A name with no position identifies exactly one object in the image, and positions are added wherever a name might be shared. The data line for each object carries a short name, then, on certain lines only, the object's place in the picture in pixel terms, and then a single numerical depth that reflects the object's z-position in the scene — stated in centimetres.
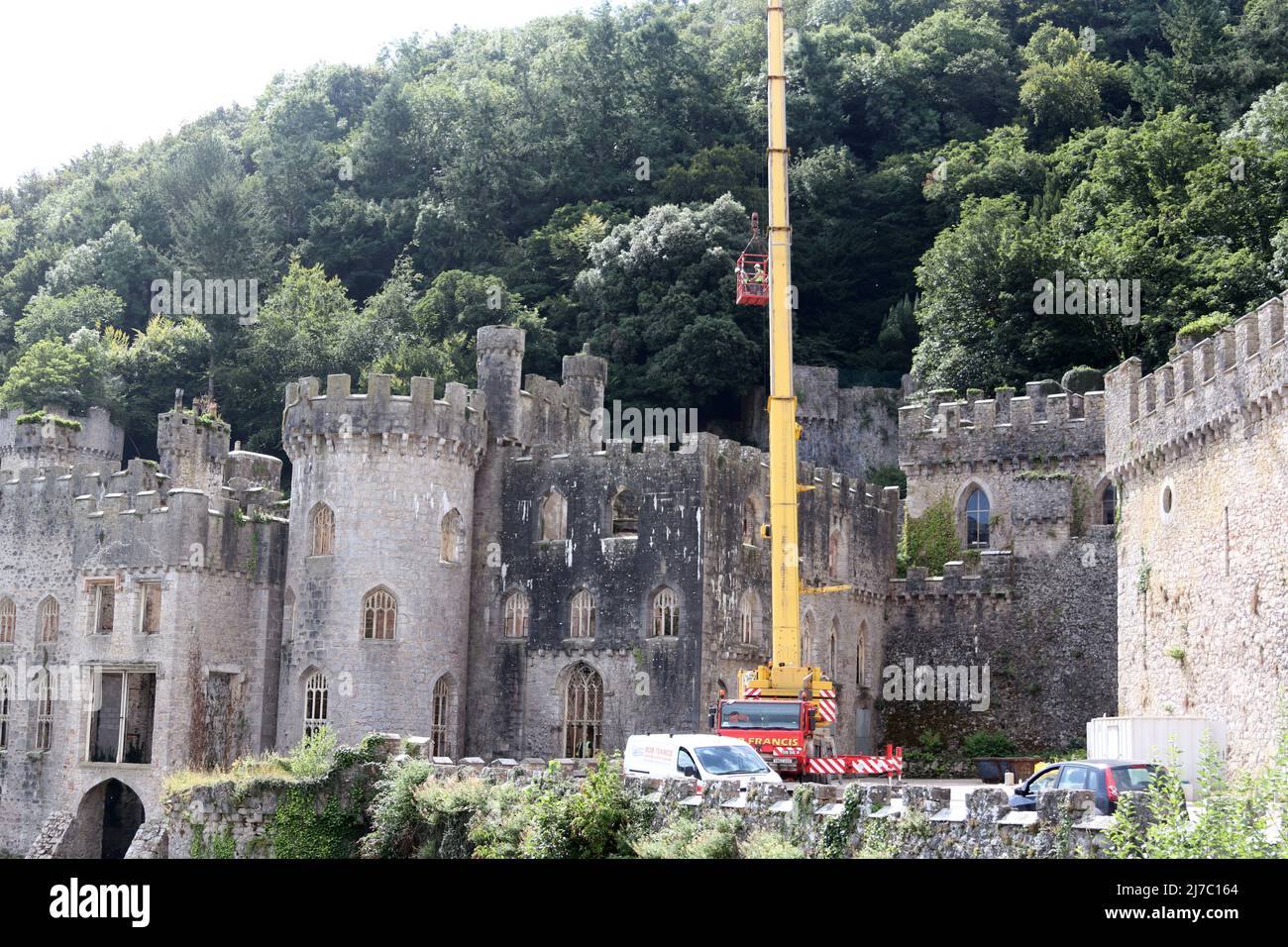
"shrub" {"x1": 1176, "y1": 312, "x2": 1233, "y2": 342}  4575
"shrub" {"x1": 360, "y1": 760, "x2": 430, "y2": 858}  3169
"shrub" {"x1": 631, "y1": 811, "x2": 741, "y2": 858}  2258
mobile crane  3347
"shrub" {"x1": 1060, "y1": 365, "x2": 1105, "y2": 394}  5119
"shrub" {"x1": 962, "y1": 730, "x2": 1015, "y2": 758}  4738
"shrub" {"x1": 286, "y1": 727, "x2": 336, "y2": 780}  3419
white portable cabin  3155
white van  2778
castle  4256
